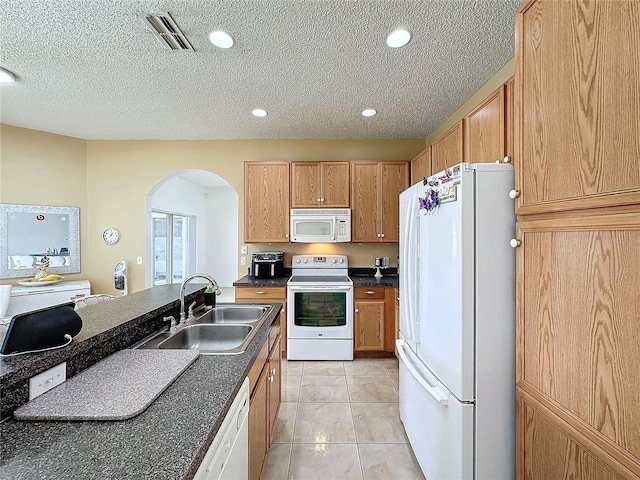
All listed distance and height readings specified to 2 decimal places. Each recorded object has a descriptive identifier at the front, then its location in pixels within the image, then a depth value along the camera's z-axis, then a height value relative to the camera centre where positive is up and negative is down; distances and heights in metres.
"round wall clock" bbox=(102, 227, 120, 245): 4.12 +0.12
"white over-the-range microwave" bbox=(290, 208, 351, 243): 3.71 +0.24
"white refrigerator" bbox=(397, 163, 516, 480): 1.34 -0.38
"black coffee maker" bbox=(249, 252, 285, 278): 3.82 -0.27
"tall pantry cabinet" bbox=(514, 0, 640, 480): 0.81 +0.01
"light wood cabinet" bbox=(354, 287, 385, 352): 3.46 -0.95
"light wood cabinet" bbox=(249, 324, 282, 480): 1.38 -0.88
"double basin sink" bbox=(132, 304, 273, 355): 1.56 -0.52
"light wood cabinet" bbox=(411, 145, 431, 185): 3.02 +0.85
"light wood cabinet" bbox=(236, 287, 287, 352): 3.47 -0.61
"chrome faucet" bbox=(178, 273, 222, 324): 1.84 -0.33
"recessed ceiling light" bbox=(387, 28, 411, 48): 1.92 +1.37
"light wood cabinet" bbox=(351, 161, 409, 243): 3.75 +0.56
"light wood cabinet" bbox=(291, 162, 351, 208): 3.75 +0.74
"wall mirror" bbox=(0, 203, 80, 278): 3.59 +0.06
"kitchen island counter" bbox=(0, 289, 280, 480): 0.66 -0.50
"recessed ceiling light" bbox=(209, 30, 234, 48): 1.93 +1.37
